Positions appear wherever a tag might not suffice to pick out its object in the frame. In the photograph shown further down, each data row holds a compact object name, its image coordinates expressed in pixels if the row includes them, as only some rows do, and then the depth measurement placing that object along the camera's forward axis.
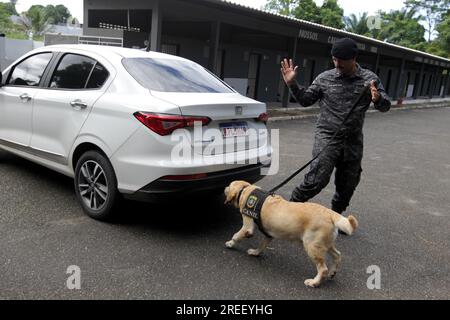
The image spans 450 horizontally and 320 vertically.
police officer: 3.93
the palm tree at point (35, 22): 47.72
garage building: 12.41
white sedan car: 3.64
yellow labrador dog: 3.13
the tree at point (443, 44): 53.81
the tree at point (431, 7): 66.38
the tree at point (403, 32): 57.16
